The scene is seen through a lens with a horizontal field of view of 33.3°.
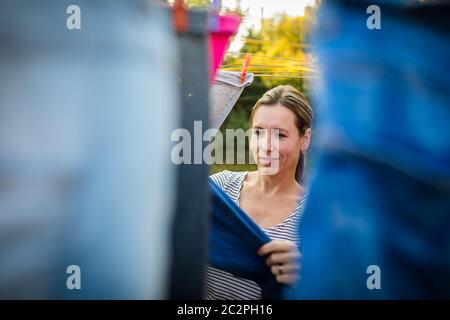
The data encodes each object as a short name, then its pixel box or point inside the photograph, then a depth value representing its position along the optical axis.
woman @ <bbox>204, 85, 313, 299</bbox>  1.48
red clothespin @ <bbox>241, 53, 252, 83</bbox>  1.77
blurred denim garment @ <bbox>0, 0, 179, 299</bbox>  0.79
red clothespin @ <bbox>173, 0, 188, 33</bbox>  0.91
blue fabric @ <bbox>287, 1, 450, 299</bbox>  0.87
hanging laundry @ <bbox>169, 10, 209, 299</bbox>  0.90
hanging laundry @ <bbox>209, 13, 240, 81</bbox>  1.06
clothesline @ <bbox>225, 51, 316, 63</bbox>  1.83
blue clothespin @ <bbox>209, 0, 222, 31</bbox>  1.04
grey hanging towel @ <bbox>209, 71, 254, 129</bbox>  1.76
